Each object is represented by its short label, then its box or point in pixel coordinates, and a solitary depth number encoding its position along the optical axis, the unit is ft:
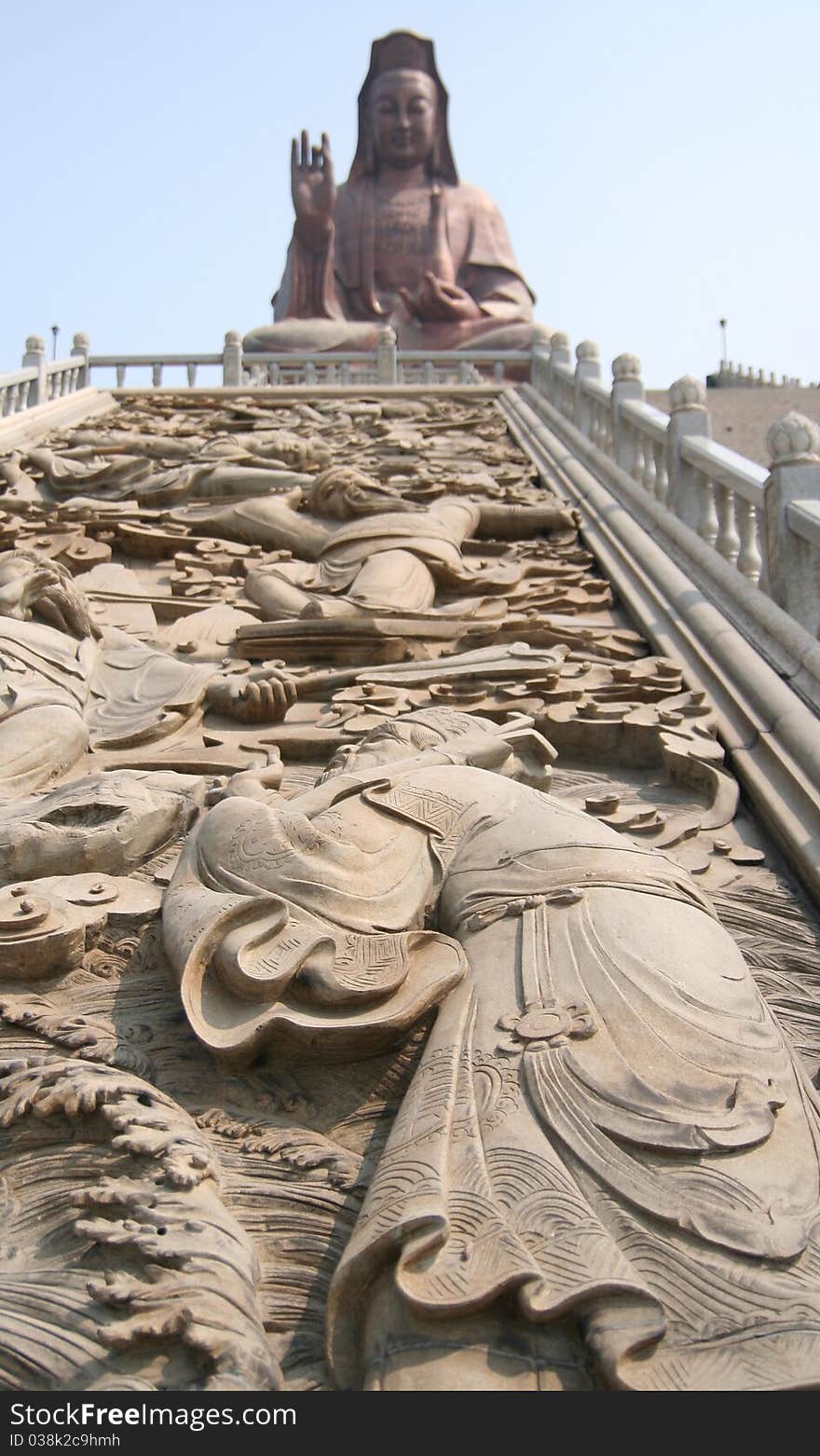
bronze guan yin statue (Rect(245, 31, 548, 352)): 65.36
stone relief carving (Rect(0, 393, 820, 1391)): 6.98
